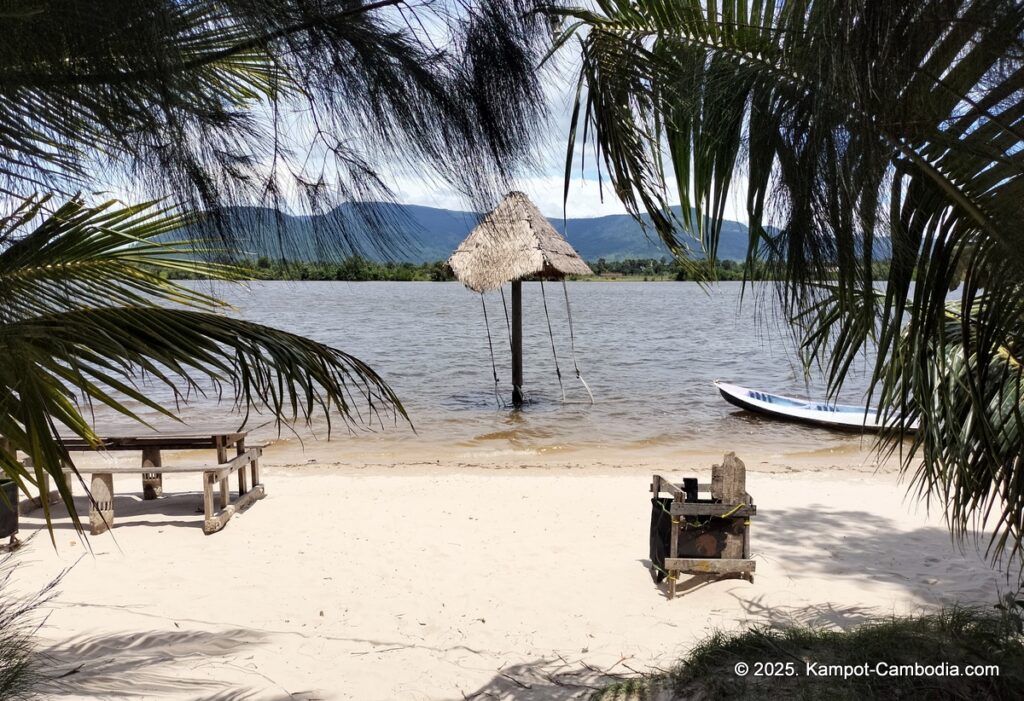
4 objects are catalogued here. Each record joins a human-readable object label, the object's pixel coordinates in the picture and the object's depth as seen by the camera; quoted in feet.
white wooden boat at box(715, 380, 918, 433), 47.06
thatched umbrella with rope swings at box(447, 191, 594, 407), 39.17
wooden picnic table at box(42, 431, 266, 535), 23.17
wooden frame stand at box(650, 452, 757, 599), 17.98
